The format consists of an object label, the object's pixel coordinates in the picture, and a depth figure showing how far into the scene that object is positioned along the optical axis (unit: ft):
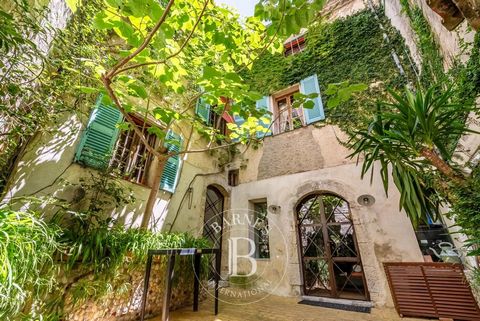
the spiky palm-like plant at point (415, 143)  6.55
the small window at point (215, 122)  22.47
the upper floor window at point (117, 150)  11.65
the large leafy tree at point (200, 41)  5.38
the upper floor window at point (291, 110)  18.84
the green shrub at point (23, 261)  5.05
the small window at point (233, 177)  21.61
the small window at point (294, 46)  23.56
